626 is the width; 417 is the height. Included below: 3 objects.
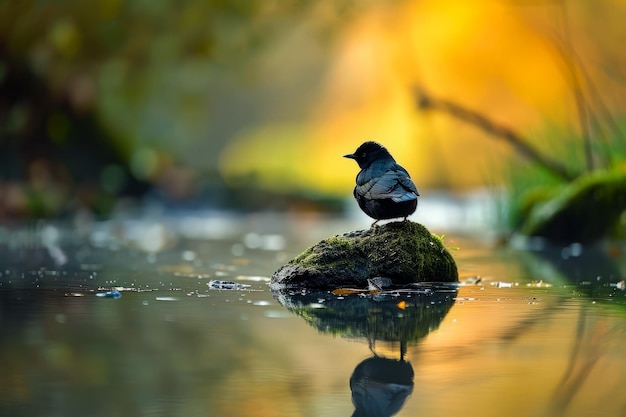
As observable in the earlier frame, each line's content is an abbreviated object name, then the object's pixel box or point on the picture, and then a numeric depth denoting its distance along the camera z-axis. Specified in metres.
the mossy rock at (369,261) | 12.85
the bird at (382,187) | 13.10
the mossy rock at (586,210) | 23.30
